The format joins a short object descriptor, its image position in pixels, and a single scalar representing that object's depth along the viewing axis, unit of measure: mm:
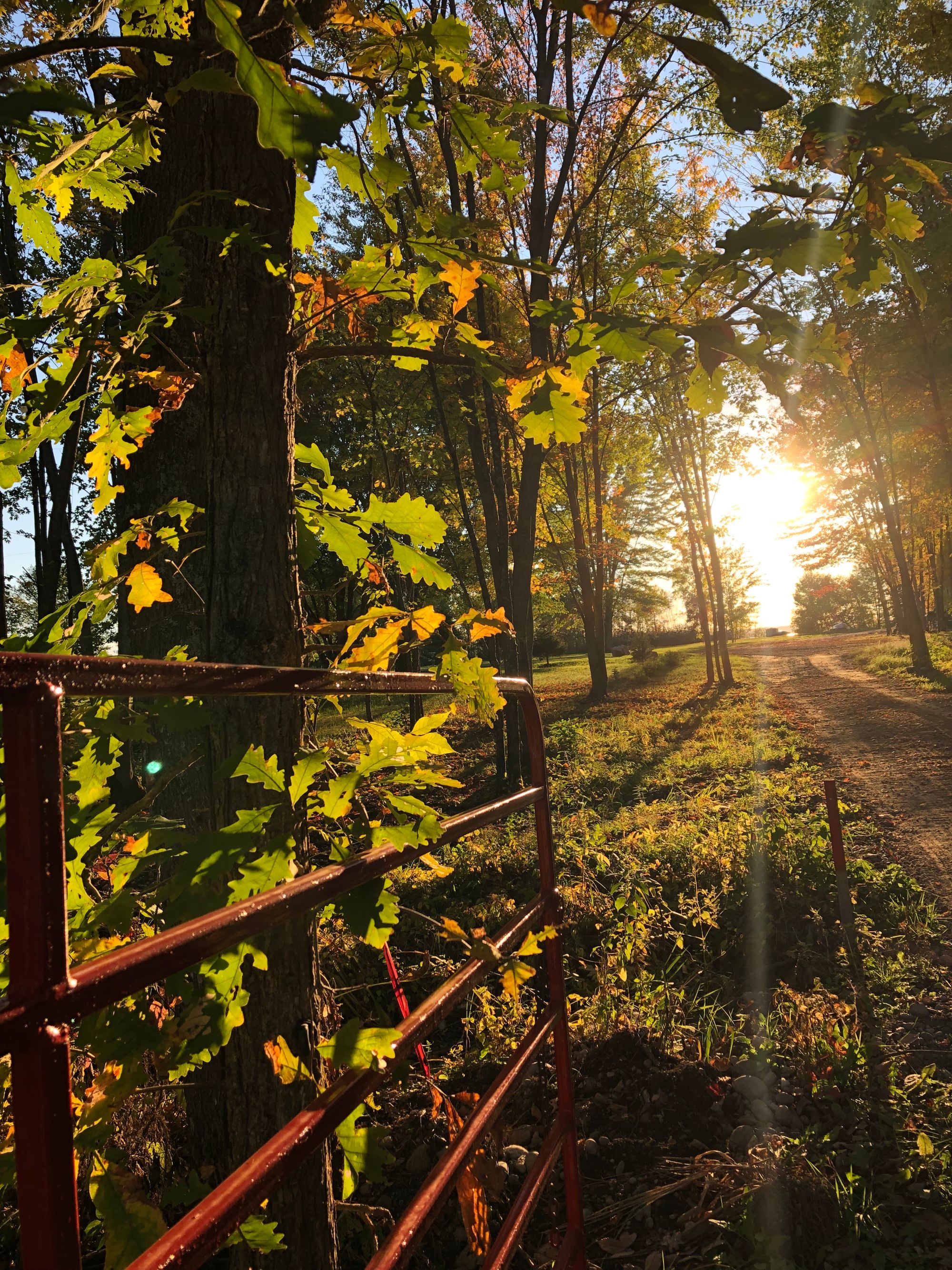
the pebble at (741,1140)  3148
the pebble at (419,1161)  3170
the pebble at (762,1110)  3301
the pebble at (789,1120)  3277
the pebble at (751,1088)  3469
